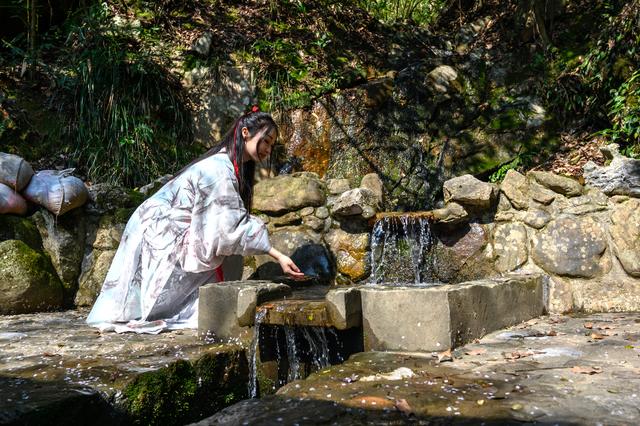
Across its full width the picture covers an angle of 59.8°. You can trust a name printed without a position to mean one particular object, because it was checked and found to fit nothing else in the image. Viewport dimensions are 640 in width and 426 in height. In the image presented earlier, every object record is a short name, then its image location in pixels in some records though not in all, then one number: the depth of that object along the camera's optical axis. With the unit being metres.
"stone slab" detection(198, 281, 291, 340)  3.52
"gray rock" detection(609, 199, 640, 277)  4.49
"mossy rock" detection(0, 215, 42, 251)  5.10
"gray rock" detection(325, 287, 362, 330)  3.24
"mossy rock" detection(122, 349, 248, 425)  2.69
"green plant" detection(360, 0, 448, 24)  9.84
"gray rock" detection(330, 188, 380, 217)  5.31
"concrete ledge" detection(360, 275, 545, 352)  3.16
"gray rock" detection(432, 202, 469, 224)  5.11
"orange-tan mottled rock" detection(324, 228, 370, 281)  5.34
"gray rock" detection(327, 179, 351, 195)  5.67
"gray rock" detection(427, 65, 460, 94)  7.59
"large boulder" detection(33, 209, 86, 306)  5.31
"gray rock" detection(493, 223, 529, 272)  4.91
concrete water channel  2.64
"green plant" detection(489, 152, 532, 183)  6.41
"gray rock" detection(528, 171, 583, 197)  4.87
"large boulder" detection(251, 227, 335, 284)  5.32
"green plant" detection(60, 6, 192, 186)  6.88
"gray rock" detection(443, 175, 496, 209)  5.04
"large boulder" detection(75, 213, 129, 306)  5.36
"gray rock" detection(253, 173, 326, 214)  5.64
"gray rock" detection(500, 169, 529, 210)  5.03
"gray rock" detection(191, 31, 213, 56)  8.05
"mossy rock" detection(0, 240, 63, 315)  4.83
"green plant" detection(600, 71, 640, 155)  5.69
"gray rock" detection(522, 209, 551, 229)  4.88
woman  3.83
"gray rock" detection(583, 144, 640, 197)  4.65
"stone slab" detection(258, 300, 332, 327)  3.31
